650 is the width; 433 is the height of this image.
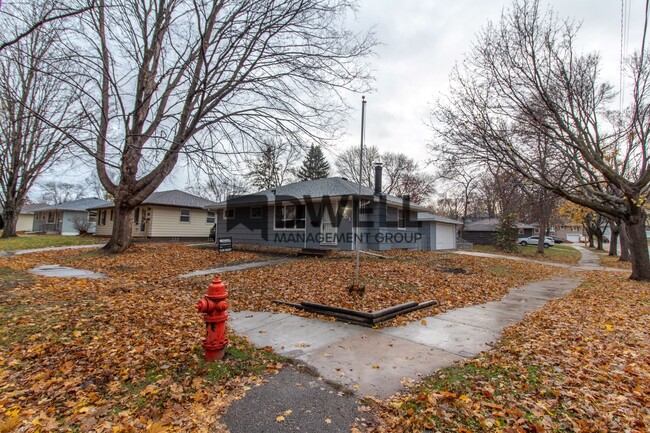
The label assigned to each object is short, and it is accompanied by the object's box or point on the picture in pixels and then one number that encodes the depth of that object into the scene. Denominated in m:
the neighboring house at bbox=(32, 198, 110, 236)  29.62
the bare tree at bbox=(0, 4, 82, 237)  12.04
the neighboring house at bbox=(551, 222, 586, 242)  65.25
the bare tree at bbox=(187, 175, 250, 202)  9.40
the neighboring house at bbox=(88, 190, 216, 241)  21.53
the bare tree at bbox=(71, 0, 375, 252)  7.45
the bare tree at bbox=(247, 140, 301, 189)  9.41
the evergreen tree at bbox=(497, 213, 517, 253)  23.23
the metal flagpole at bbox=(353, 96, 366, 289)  6.54
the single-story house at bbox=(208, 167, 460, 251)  14.20
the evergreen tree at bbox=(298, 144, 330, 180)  40.53
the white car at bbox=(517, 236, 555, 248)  39.24
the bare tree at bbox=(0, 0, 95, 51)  5.21
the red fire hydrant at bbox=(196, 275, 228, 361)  3.34
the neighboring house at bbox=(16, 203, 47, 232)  45.59
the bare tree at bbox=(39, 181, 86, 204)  53.84
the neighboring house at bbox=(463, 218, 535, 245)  31.81
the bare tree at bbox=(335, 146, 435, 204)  38.31
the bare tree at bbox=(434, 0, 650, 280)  10.10
